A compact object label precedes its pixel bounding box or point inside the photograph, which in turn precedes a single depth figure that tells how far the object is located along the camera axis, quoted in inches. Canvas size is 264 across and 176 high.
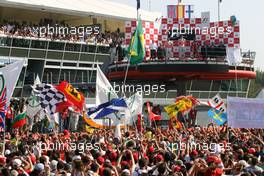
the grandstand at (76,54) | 1798.7
